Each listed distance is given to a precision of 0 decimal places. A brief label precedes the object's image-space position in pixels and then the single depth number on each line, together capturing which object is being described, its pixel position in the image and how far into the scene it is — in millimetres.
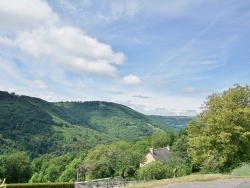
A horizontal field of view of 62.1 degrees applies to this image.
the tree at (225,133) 19935
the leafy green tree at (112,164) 38264
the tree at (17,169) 59273
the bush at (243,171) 13480
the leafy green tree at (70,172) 58292
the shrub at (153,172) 28555
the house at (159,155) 46200
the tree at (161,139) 65516
